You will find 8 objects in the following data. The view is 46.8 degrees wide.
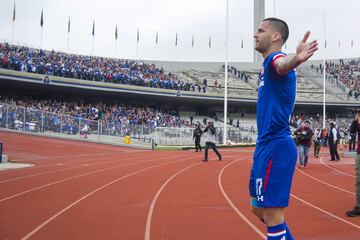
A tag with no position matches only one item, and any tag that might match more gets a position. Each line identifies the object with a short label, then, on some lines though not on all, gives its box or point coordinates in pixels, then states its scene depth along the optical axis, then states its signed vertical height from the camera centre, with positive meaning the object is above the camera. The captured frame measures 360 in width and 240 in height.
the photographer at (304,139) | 15.14 -0.18
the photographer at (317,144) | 21.78 -0.54
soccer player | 3.07 -0.02
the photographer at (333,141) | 17.50 -0.28
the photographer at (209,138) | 17.55 -0.28
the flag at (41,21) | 51.02 +13.14
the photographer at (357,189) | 6.67 -0.88
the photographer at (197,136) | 23.53 -0.25
